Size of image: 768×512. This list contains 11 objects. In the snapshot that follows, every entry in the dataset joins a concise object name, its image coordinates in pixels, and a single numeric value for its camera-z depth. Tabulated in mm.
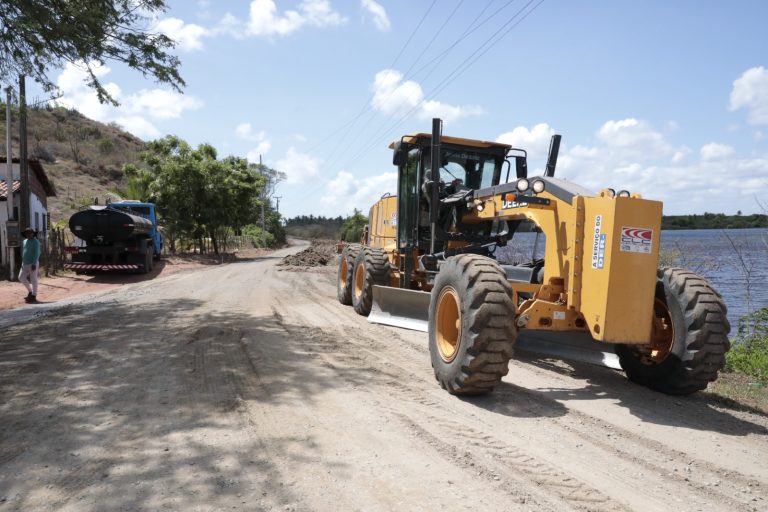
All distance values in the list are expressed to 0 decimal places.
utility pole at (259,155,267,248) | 55400
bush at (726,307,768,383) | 6887
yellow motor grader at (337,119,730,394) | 4727
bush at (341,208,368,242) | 53469
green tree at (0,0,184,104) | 7762
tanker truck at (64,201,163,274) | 18312
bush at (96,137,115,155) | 63406
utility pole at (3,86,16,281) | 14586
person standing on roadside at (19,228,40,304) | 12336
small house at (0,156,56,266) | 19391
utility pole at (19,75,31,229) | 16325
